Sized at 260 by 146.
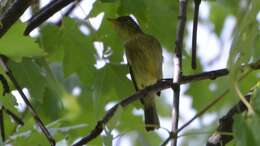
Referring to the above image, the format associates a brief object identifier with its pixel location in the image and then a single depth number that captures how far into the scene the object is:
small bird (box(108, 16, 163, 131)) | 7.32
